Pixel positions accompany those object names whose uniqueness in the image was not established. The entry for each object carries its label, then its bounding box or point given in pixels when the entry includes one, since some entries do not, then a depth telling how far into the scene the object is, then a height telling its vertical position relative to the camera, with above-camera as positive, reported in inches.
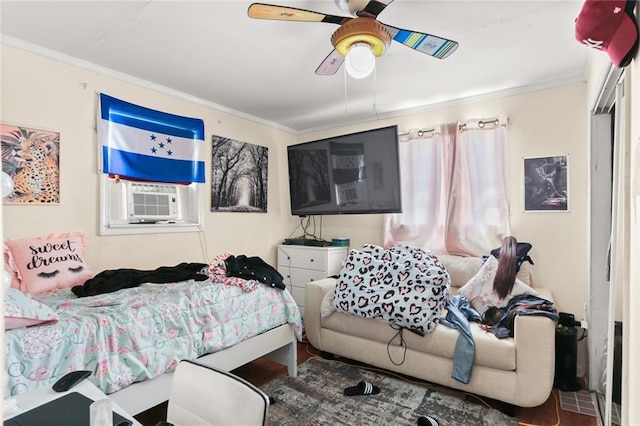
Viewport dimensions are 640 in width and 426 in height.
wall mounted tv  126.3 +13.2
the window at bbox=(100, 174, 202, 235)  110.8 +0.9
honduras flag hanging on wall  109.8 +22.2
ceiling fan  68.9 +35.3
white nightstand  148.5 -23.9
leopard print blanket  101.3 -23.9
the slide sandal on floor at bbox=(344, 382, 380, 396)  97.4 -49.7
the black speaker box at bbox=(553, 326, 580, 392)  101.3 -43.7
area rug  86.5 -51.0
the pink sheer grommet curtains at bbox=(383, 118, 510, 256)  126.0 +6.3
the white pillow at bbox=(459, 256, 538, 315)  106.8 -25.4
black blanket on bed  88.7 -18.8
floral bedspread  61.3 -25.4
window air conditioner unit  116.8 +2.6
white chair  41.4 -23.4
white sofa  86.1 -38.9
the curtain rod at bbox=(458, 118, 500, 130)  126.9 +30.4
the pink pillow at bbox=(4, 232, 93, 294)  87.7 -13.3
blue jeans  92.1 -36.5
